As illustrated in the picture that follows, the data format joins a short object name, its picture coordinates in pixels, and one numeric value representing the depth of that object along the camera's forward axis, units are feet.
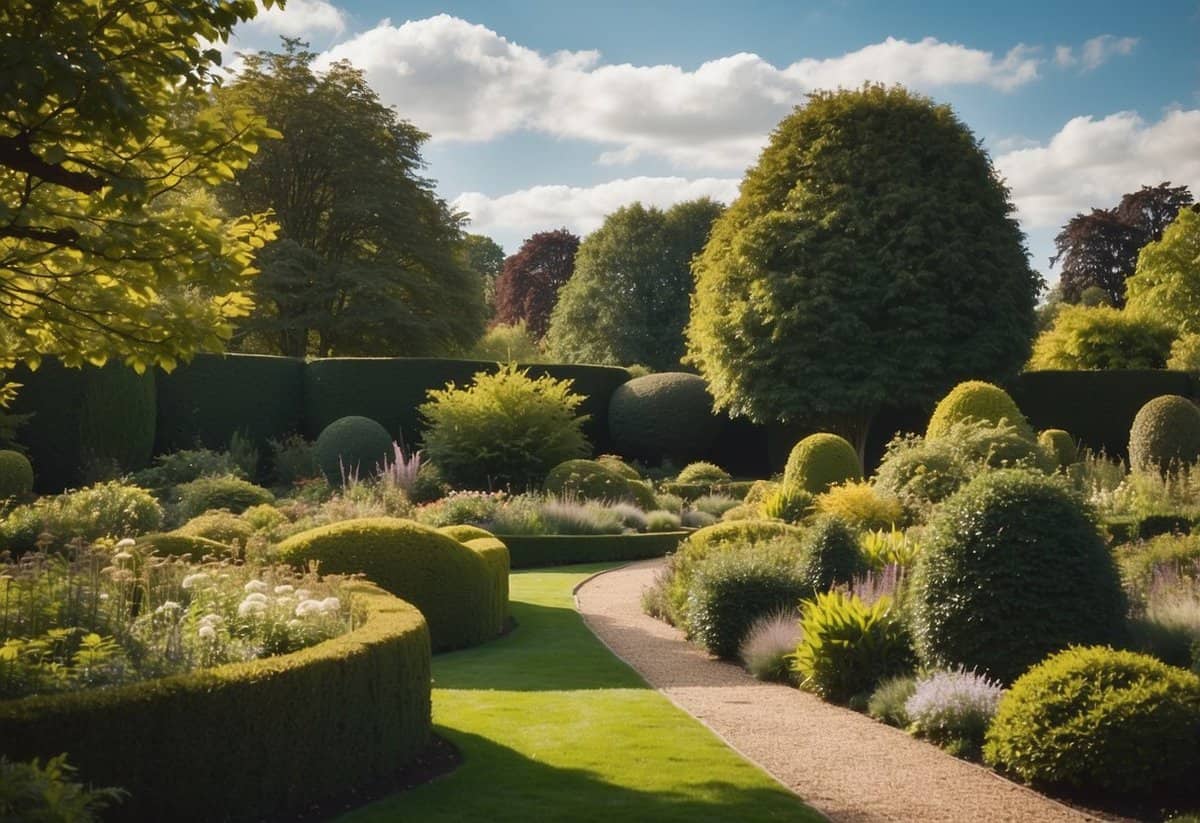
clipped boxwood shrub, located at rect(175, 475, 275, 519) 54.80
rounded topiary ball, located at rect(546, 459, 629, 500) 66.90
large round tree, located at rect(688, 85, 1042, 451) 84.02
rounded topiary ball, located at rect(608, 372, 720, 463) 90.07
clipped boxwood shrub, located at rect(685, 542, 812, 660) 33.22
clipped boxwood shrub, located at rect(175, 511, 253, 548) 37.47
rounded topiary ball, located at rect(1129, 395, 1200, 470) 68.74
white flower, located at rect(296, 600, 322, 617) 21.21
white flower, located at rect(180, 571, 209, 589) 21.87
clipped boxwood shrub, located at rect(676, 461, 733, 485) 82.79
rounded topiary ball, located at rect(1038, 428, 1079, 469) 78.23
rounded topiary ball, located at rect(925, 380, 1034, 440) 60.80
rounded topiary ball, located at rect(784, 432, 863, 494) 63.21
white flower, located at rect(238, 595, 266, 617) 20.91
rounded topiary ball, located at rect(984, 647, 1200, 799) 18.83
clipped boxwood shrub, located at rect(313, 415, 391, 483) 71.36
